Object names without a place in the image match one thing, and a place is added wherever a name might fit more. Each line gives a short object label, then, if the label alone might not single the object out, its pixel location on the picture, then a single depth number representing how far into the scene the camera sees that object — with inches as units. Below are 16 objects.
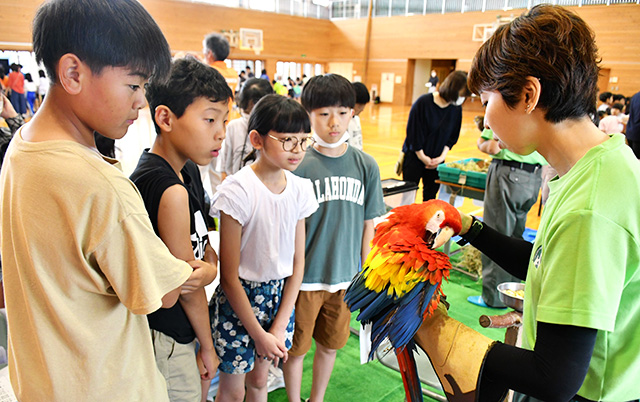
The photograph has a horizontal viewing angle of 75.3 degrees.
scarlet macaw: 39.8
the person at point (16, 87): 442.3
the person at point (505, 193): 120.9
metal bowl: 53.5
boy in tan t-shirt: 30.4
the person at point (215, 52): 157.4
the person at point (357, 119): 142.3
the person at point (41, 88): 471.5
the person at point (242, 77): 603.2
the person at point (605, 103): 335.9
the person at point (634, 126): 172.4
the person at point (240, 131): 126.0
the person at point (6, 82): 417.9
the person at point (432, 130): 155.9
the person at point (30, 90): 488.7
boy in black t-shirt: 48.0
